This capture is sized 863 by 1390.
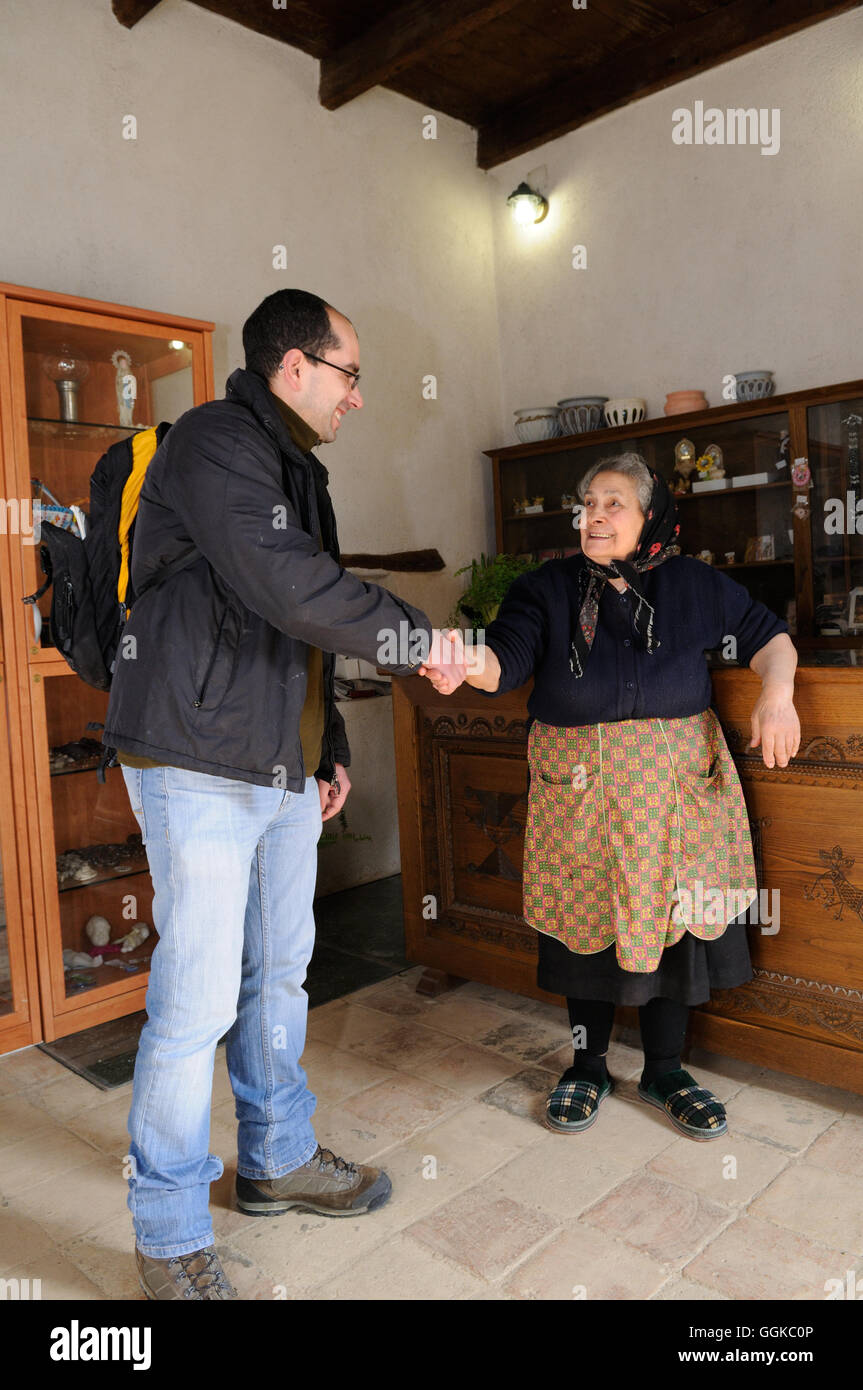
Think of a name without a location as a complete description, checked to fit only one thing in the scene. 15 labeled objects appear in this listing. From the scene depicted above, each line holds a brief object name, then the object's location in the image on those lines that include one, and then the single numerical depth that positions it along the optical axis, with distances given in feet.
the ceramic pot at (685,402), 13.75
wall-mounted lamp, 15.40
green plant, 14.43
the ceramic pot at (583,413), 14.80
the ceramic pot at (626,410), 14.33
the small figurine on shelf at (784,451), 12.71
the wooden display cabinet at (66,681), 8.92
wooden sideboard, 6.84
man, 4.93
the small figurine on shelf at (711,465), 13.39
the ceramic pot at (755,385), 13.17
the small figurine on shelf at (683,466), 13.67
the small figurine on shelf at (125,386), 9.99
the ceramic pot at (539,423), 15.26
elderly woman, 6.68
